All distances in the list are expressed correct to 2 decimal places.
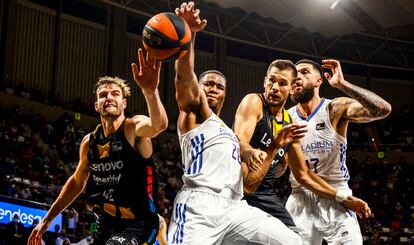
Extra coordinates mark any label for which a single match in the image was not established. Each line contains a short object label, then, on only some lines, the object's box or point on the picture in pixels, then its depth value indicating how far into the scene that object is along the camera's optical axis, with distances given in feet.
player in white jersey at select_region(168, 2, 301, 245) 13.47
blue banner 37.32
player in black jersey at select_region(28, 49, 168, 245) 16.56
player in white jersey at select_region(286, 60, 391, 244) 18.12
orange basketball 13.35
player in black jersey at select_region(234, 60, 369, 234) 15.21
